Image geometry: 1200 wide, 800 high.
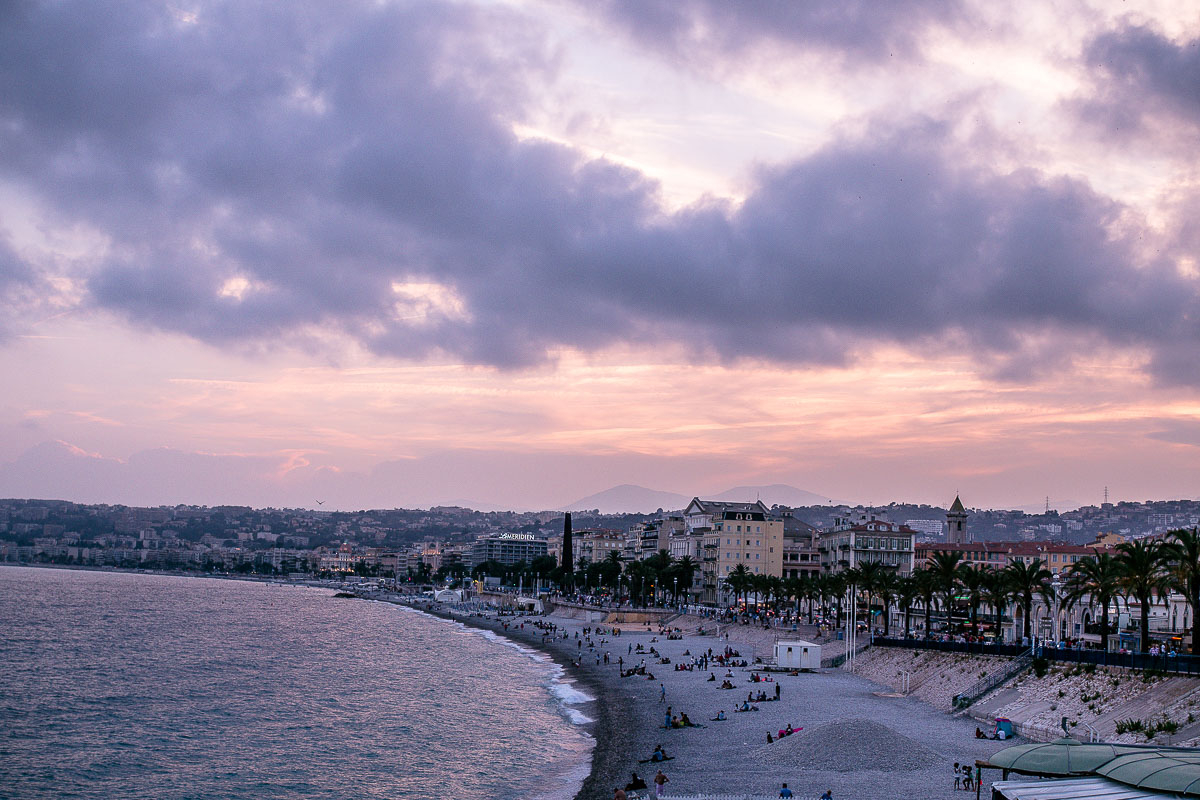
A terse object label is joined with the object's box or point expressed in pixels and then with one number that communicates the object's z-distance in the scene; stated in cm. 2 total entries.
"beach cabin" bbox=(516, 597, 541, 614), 16640
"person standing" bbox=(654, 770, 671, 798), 3372
